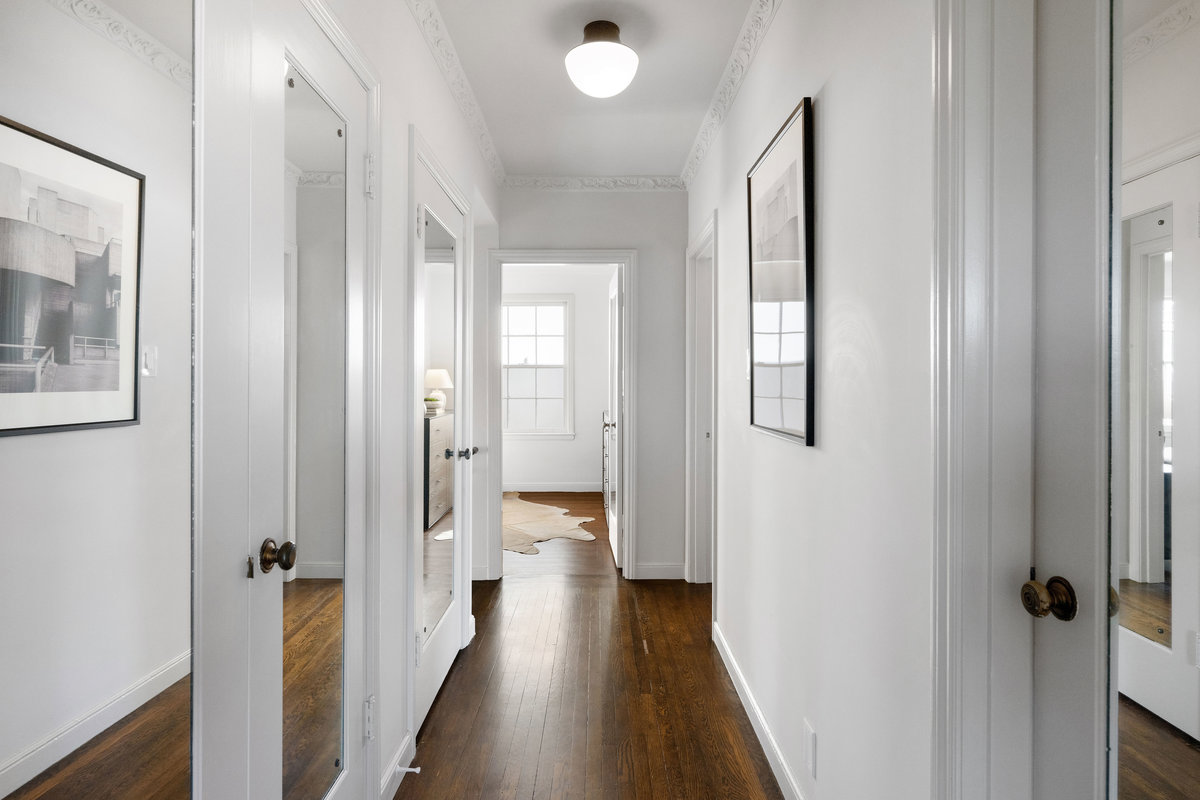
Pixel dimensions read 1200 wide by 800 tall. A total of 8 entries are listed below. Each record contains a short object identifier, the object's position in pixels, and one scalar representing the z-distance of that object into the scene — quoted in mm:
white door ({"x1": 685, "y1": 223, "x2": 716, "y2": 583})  3900
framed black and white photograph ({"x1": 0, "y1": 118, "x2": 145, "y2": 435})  636
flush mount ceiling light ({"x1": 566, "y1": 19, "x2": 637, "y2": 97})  2293
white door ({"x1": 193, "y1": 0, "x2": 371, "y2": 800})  1026
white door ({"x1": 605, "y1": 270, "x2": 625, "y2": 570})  4234
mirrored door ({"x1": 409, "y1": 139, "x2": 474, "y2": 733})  2264
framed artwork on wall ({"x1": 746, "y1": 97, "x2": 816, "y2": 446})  1729
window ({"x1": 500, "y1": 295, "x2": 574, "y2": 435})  7352
